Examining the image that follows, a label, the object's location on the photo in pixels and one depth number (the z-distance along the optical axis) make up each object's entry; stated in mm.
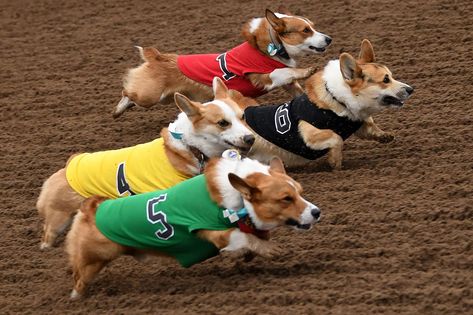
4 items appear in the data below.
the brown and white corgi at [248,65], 18516
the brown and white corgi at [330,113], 16094
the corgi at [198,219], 12430
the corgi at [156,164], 14820
